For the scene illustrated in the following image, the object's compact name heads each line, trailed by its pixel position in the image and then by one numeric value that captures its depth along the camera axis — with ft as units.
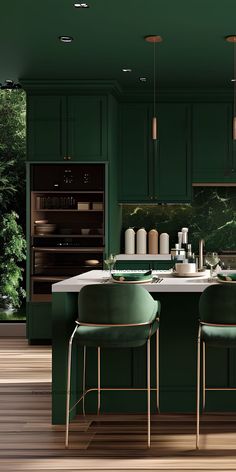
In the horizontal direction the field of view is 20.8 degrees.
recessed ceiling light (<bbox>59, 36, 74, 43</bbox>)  17.78
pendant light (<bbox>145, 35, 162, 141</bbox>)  16.30
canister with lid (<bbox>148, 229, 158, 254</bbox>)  24.94
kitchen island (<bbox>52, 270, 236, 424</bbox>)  14.06
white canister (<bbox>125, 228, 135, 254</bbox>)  24.95
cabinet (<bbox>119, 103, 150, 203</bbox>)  24.54
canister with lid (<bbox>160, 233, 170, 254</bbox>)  24.93
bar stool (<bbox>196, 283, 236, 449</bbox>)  12.01
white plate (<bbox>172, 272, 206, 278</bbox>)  14.53
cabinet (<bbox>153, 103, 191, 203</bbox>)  24.47
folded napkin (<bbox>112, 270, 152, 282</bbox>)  13.14
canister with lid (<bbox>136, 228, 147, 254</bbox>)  24.88
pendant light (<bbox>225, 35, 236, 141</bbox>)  17.74
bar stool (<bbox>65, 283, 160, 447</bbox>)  12.12
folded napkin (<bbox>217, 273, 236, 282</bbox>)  12.98
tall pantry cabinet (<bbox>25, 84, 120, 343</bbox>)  23.00
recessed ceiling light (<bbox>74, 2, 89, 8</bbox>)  15.21
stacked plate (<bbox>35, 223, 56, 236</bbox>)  23.44
